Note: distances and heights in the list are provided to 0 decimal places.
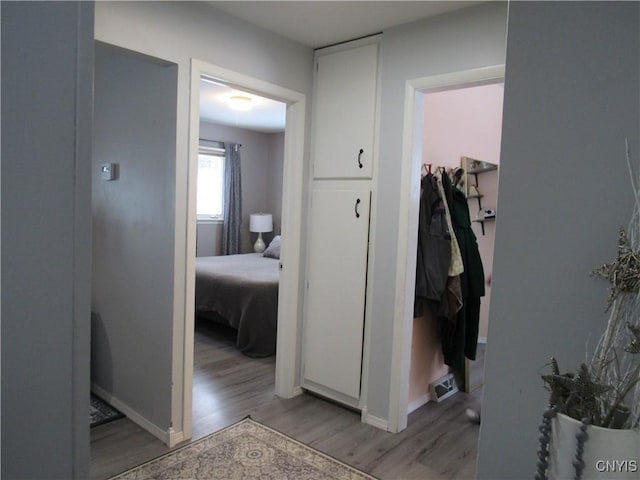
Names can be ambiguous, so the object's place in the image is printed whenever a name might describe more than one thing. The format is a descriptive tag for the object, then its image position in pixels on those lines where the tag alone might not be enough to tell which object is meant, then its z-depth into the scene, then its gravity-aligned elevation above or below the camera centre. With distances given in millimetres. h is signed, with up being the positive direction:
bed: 3928 -914
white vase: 822 -440
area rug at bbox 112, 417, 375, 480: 2154 -1334
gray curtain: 6539 +50
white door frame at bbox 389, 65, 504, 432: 2535 -190
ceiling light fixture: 4562 +1104
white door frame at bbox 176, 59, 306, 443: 2418 -296
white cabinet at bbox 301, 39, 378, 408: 2768 -75
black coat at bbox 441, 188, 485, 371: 2918 -462
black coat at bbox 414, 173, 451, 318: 2756 -227
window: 6348 +288
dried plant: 864 -329
